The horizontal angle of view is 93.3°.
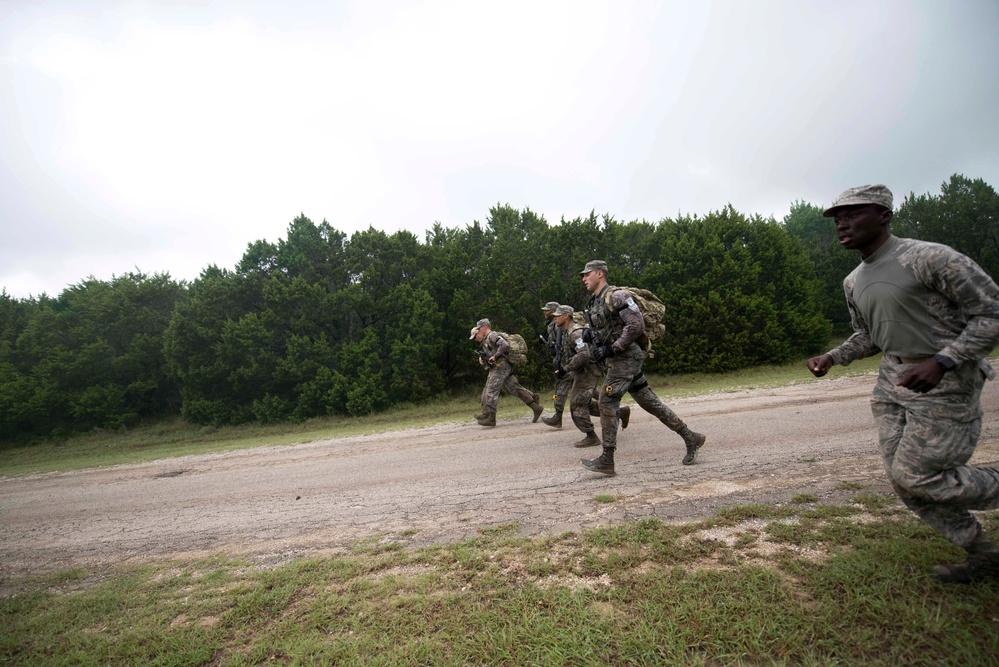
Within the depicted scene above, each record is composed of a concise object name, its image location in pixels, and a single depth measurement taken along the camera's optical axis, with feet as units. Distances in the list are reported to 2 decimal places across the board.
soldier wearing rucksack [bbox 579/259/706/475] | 17.11
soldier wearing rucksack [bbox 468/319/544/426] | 31.71
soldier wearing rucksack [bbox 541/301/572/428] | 27.22
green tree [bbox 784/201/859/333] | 97.96
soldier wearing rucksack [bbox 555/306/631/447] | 22.62
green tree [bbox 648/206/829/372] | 65.36
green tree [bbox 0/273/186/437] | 69.67
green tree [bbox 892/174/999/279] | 107.34
